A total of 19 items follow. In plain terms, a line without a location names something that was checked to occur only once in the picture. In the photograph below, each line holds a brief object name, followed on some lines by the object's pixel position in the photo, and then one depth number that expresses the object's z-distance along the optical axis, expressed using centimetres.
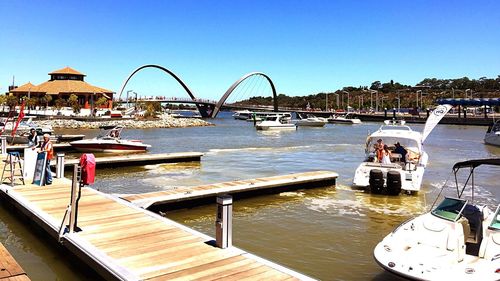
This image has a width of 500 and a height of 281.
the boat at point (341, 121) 9462
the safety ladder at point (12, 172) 1179
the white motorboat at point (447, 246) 627
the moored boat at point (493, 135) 4054
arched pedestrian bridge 12375
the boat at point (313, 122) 8025
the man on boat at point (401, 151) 1691
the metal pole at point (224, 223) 694
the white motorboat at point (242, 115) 13385
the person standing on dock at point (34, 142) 1597
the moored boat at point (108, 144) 2761
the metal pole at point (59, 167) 1330
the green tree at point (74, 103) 7681
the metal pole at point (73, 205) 736
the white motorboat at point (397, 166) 1466
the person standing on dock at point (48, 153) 1210
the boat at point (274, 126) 6637
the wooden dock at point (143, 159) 2031
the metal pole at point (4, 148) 2002
